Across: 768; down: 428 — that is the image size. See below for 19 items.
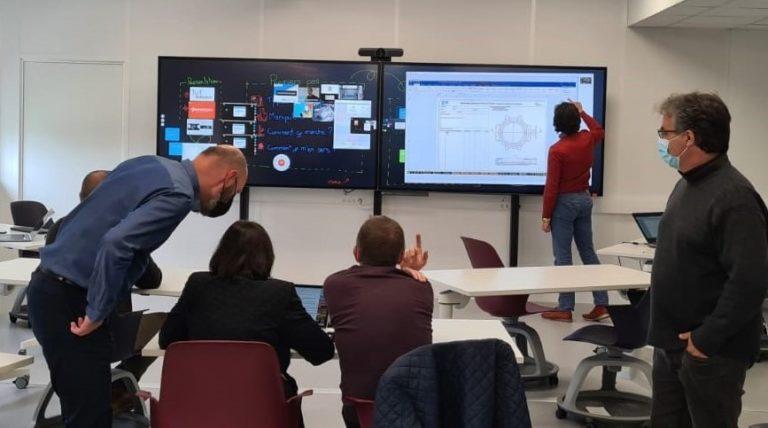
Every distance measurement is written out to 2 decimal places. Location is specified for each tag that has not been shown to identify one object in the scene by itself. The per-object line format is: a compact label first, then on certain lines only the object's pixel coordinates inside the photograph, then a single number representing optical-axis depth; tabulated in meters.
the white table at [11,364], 2.63
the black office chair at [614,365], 3.64
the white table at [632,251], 4.93
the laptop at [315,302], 2.88
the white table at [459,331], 2.84
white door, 7.00
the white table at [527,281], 3.51
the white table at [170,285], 3.15
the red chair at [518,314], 4.39
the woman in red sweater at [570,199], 5.99
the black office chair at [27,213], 6.14
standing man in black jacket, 2.15
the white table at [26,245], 4.83
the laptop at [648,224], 5.37
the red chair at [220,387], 2.19
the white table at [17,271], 3.27
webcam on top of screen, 6.59
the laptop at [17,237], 4.91
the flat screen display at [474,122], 6.60
